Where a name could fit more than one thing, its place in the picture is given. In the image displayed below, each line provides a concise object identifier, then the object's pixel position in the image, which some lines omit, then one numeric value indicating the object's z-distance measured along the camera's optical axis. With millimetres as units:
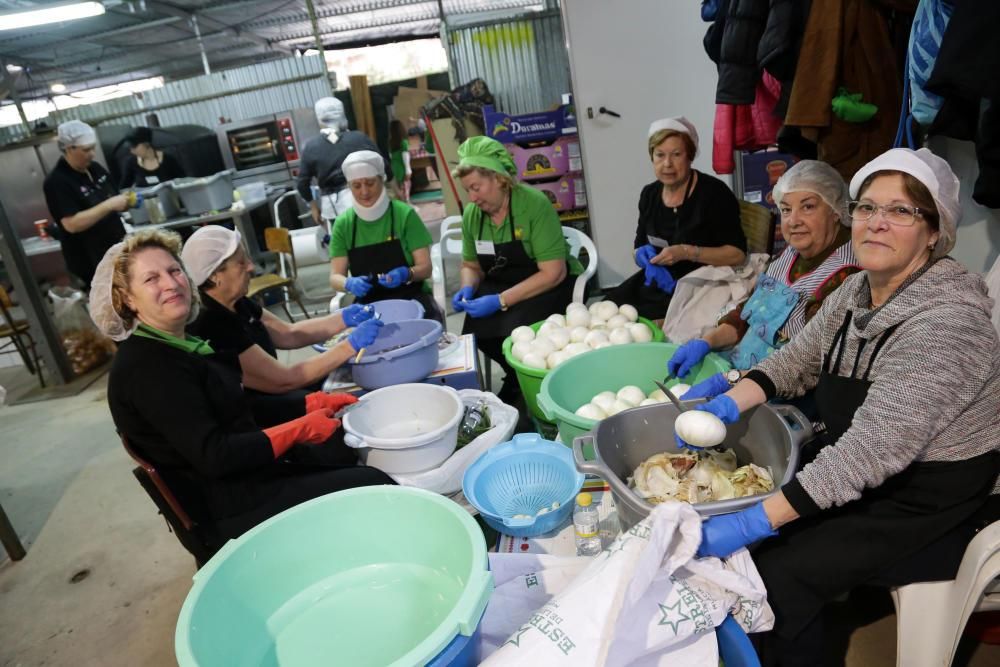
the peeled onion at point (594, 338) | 2221
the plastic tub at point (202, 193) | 5680
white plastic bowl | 1621
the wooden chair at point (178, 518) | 1518
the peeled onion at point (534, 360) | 2168
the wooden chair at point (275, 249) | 4719
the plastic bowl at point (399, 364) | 2016
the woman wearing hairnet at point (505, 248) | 2770
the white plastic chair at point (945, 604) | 1175
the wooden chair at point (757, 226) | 2596
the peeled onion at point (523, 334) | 2363
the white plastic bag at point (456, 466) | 1666
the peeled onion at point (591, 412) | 1722
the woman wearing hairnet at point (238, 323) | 2016
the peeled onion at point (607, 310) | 2449
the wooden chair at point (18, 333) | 4684
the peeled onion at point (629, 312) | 2404
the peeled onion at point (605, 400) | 1752
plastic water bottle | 1301
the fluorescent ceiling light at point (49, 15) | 4938
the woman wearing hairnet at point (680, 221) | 2605
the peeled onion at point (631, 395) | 1787
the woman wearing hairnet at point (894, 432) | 1110
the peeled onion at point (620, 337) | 2205
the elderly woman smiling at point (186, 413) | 1518
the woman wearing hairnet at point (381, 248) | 3133
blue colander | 1474
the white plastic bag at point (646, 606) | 825
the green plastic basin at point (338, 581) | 1021
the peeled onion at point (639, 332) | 2250
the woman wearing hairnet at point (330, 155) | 5438
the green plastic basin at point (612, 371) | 1879
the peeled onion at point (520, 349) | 2258
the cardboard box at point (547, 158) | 4695
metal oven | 7434
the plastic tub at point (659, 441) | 1184
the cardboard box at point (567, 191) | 4867
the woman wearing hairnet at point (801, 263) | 1833
